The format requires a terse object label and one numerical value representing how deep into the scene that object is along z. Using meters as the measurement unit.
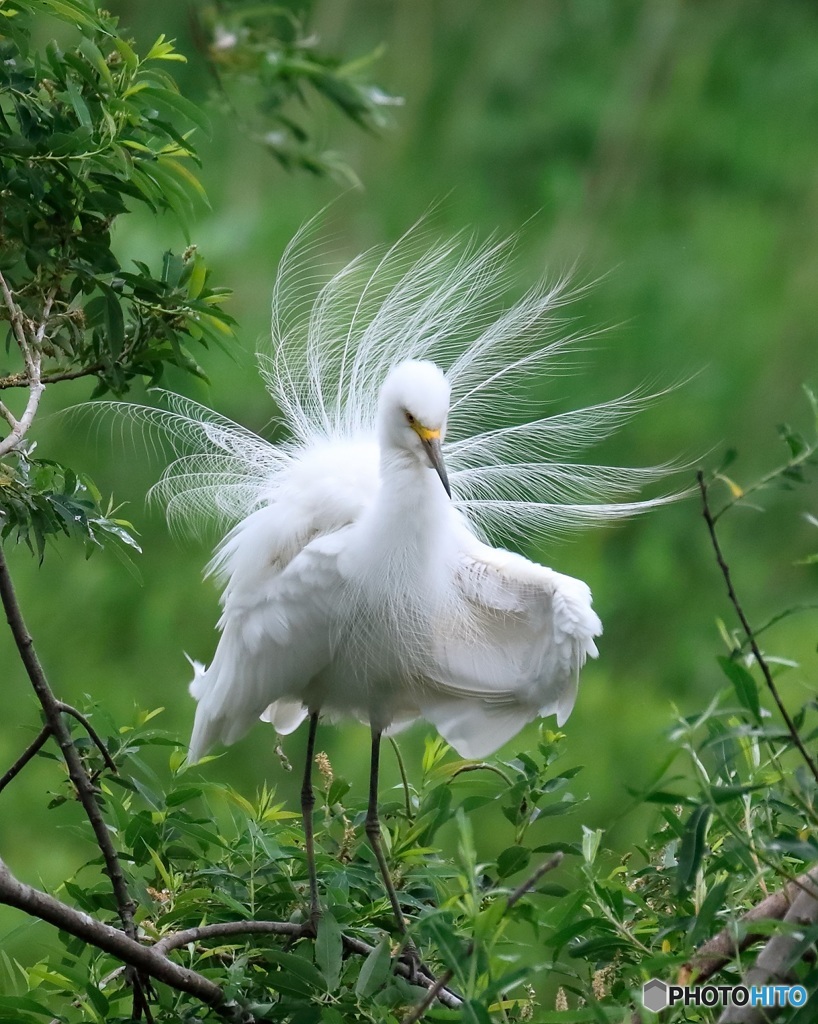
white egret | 12.40
